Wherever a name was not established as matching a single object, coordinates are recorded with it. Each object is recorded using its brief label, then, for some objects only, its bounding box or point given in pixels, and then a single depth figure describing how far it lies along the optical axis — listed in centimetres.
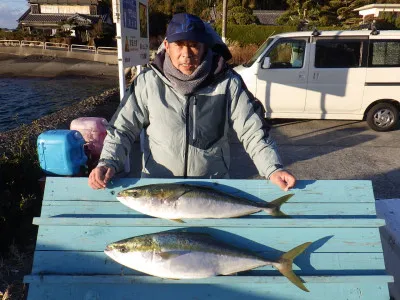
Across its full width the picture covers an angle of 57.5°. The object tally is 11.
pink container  476
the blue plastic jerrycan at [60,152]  398
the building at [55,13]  4609
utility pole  1798
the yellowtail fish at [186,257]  203
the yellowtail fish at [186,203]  221
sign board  515
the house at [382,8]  2109
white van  799
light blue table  209
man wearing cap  236
